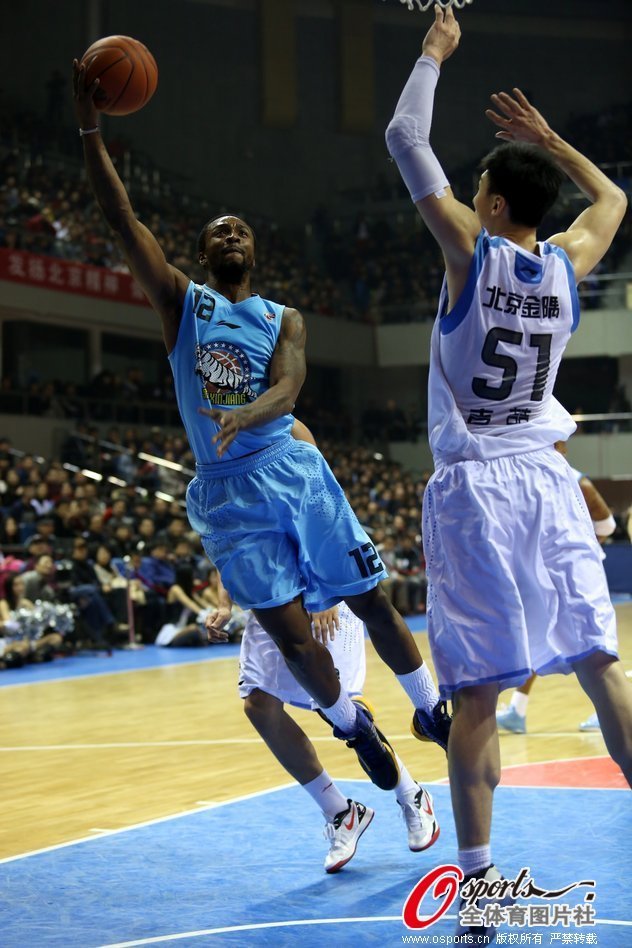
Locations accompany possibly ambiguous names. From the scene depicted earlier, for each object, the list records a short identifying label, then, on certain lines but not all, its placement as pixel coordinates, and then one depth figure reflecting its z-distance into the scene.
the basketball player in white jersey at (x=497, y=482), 3.46
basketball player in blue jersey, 4.45
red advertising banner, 21.97
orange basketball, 4.29
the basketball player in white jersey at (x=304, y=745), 4.95
